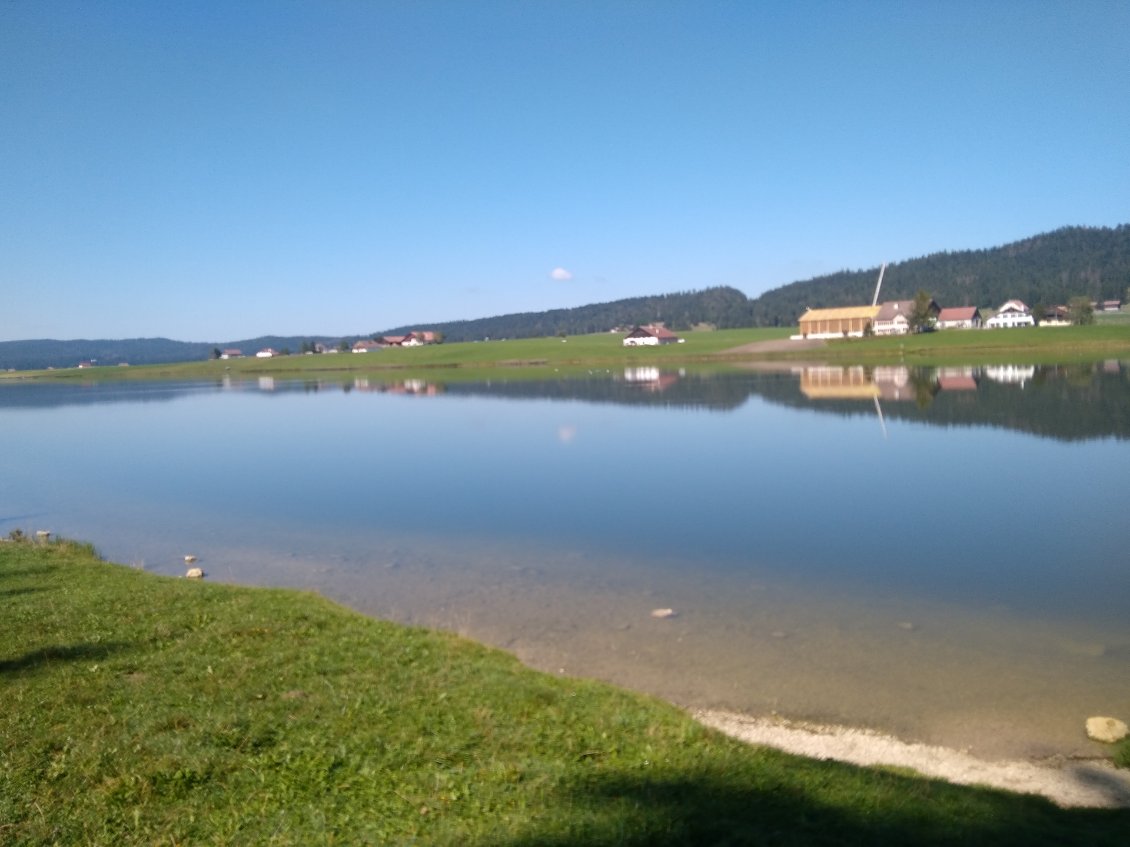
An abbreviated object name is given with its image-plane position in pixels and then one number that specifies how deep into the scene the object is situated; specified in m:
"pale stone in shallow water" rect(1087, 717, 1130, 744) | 7.76
